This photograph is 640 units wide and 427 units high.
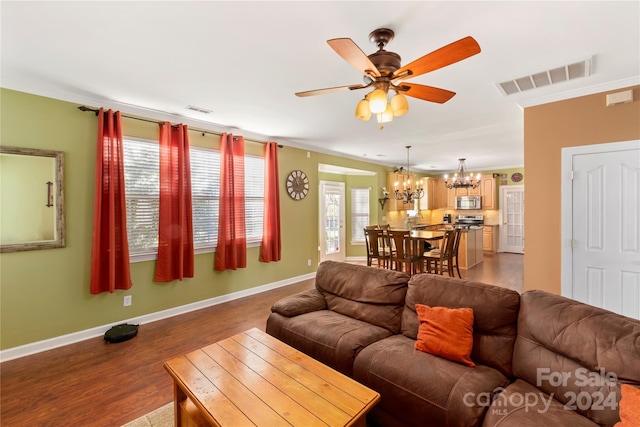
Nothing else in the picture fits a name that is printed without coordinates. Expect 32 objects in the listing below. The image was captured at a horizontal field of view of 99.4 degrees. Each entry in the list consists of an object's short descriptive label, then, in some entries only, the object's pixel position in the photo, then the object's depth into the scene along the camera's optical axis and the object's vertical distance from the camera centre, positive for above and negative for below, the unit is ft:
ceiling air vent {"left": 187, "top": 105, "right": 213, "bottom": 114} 11.25 +4.37
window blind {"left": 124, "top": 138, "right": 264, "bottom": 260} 11.24 +0.82
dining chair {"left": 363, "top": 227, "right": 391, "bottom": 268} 15.78 -2.06
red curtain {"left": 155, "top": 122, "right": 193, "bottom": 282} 11.69 +0.20
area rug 6.07 -4.72
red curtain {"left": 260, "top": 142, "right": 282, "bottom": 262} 15.60 +0.11
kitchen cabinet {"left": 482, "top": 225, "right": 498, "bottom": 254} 27.61 -2.88
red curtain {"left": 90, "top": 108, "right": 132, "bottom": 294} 9.98 -0.04
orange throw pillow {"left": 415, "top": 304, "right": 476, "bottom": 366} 5.72 -2.71
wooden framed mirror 8.70 +0.49
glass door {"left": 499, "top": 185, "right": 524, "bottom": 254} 27.22 -0.80
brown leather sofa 4.32 -3.10
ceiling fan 4.83 +2.90
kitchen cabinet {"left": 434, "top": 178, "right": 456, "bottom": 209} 31.37 +1.76
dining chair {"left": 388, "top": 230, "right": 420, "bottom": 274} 14.71 -2.17
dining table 14.70 -1.85
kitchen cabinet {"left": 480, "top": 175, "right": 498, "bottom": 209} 28.32 +1.94
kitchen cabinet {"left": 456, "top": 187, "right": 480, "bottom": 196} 29.24 +2.08
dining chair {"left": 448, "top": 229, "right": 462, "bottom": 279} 16.05 -2.22
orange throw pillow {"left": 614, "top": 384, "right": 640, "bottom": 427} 3.51 -2.65
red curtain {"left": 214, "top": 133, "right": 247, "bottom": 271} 13.57 +0.21
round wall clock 17.06 +1.74
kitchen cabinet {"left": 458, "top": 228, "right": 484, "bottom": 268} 20.35 -2.93
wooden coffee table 4.17 -3.13
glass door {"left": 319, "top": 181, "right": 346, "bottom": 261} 23.30 -0.81
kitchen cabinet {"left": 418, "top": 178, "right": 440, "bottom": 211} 30.09 +1.69
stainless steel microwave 28.81 +0.90
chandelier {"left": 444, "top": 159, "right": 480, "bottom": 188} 22.52 +2.48
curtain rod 9.96 +3.94
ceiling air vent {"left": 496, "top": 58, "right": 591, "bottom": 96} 8.09 +4.25
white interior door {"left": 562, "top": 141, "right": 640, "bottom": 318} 8.84 -0.66
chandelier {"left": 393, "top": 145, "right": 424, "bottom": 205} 21.86 +1.86
